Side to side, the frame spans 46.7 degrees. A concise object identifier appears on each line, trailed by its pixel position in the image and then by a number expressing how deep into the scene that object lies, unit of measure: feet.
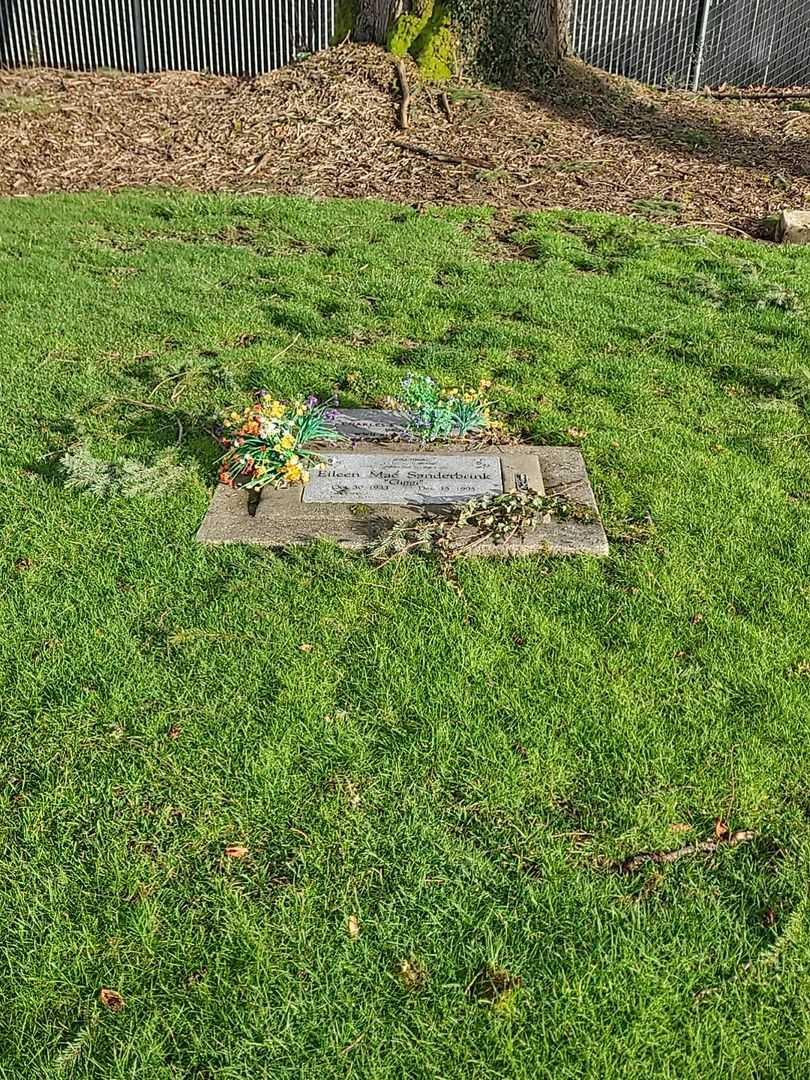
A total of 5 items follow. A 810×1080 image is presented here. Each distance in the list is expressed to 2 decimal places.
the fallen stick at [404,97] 34.86
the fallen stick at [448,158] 32.42
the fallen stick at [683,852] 8.89
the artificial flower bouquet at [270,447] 14.47
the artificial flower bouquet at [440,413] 15.98
